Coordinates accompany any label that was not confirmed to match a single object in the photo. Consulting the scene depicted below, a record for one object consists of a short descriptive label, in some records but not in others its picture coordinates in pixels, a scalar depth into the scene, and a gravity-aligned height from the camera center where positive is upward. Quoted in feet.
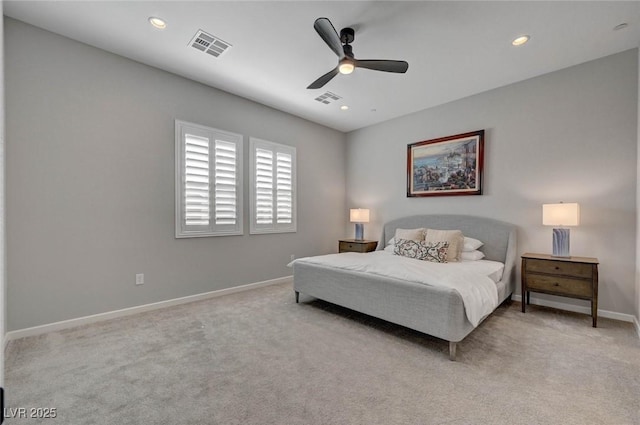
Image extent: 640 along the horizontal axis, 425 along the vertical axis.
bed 8.50 -2.66
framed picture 14.65 +2.30
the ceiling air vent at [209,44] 10.18 +5.79
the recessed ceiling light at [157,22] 9.39 +5.87
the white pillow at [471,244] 13.58 -1.55
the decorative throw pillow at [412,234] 14.85 -1.23
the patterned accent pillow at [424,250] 12.66 -1.76
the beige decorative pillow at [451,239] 13.15 -1.33
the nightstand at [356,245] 17.60 -2.14
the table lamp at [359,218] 18.51 -0.52
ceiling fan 8.53 +4.63
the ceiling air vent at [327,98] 14.61 +5.55
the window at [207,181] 13.00 +1.24
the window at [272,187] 15.67 +1.20
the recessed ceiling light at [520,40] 10.14 +5.80
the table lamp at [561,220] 11.05 -0.34
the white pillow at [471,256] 13.34 -2.03
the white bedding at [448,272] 8.87 -2.15
